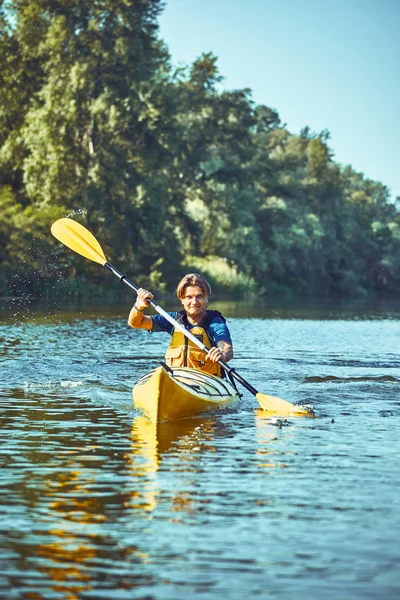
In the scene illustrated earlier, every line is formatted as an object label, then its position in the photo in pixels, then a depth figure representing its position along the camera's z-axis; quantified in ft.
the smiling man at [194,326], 32.30
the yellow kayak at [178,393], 28.99
